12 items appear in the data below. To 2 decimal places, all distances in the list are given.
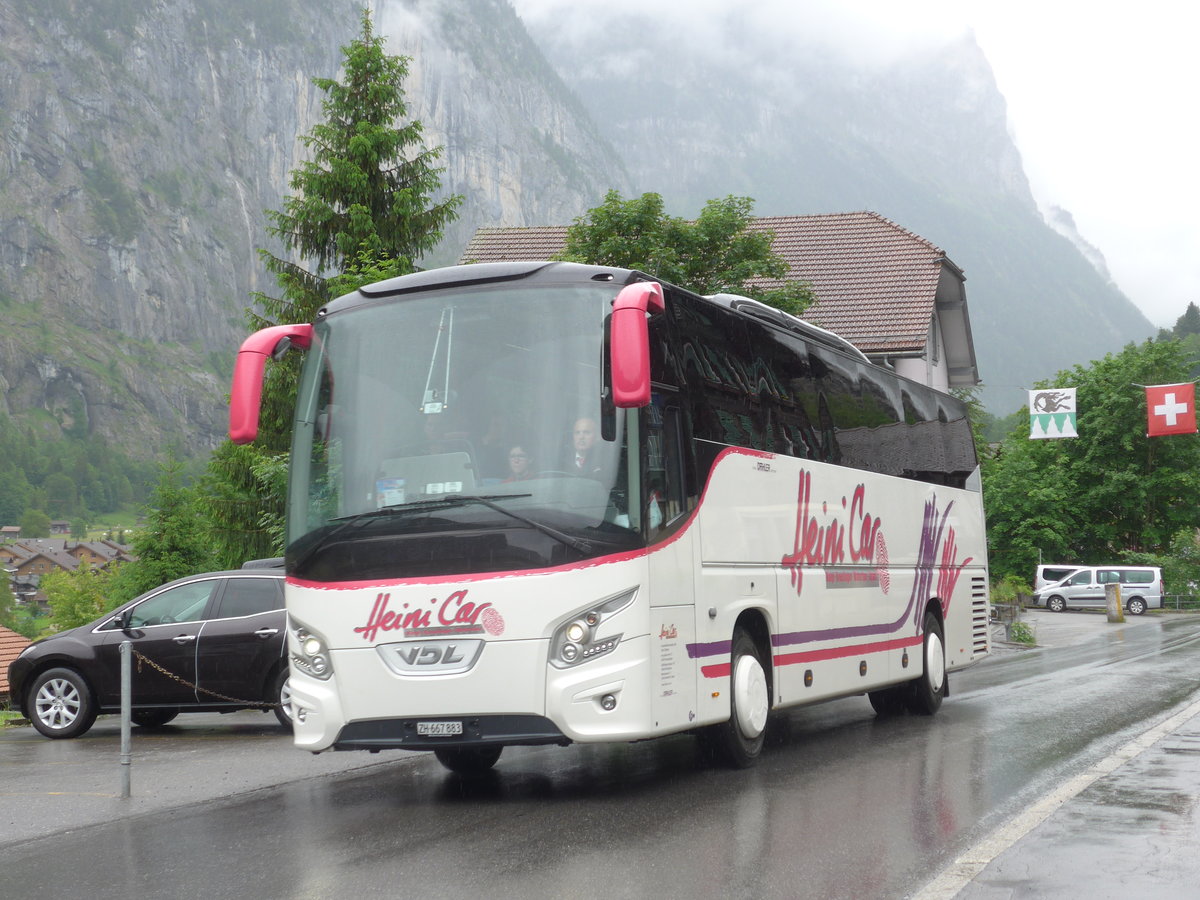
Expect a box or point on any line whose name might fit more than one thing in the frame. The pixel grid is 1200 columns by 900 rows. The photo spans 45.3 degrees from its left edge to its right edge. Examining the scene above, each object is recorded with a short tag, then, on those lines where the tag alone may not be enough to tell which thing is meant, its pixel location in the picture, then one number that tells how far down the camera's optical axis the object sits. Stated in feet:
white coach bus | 26.27
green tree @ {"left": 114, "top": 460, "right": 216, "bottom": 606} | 118.93
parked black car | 45.52
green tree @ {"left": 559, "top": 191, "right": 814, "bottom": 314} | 89.51
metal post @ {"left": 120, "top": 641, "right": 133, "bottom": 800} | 31.50
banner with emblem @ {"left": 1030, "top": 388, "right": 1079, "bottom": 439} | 124.26
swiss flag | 121.29
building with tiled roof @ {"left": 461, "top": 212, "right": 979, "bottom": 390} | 121.19
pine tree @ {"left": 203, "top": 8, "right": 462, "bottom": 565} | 97.66
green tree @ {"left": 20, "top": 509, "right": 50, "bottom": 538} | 633.61
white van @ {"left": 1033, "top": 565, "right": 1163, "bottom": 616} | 182.09
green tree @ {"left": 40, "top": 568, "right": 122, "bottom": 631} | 216.33
